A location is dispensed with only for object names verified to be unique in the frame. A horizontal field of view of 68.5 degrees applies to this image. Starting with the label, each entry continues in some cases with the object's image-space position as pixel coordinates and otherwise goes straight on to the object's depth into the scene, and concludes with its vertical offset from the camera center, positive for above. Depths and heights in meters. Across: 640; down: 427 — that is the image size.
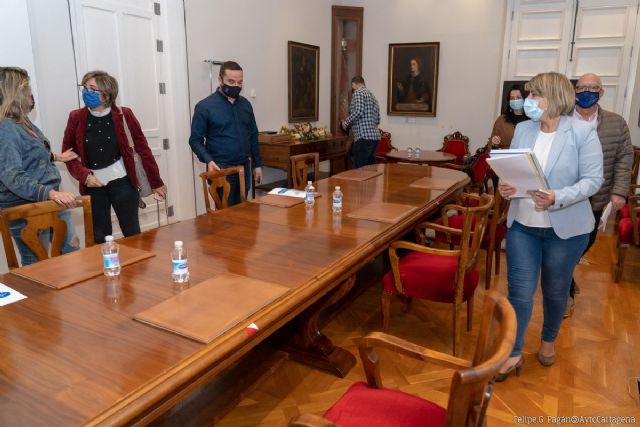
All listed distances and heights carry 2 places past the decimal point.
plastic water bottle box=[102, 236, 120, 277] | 1.68 -0.55
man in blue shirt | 3.81 -0.19
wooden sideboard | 5.72 -0.58
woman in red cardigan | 2.91 -0.32
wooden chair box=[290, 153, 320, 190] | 3.79 -0.53
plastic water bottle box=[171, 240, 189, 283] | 1.64 -0.56
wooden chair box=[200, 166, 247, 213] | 3.05 -0.52
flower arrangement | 6.14 -0.36
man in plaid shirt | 5.98 -0.20
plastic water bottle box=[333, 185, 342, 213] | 2.67 -0.55
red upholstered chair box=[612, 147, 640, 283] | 3.56 -0.97
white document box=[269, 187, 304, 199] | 3.06 -0.57
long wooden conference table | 1.05 -0.63
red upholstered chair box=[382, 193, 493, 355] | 2.41 -0.89
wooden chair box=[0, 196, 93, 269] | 2.03 -0.54
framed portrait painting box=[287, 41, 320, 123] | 6.69 +0.33
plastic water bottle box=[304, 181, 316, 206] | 2.84 -0.55
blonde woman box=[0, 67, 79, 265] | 2.40 -0.28
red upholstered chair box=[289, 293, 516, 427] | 1.00 -0.72
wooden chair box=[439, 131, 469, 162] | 7.02 -0.59
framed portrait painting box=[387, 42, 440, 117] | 7.30 +0.40
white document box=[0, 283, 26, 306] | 1.51 -0.62
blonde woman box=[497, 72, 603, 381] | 2.05 -0.43
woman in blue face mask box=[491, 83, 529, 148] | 5.04 -0.24
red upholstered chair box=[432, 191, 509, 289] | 3.33 -0.90
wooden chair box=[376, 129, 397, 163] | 7.47 -0.61
